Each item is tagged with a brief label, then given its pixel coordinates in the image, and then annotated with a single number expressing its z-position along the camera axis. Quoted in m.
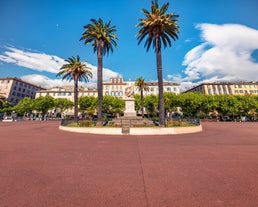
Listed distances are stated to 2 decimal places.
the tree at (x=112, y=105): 51.25
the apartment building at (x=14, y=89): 70.25
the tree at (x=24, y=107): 55.74
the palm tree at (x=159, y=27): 18.62
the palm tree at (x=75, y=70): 27.27
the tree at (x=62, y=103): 56.53
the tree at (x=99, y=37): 20.97
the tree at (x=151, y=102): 49.96
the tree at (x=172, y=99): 48.88
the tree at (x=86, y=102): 51.76
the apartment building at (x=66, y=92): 71.88
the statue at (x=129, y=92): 27.72
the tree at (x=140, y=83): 42.03
